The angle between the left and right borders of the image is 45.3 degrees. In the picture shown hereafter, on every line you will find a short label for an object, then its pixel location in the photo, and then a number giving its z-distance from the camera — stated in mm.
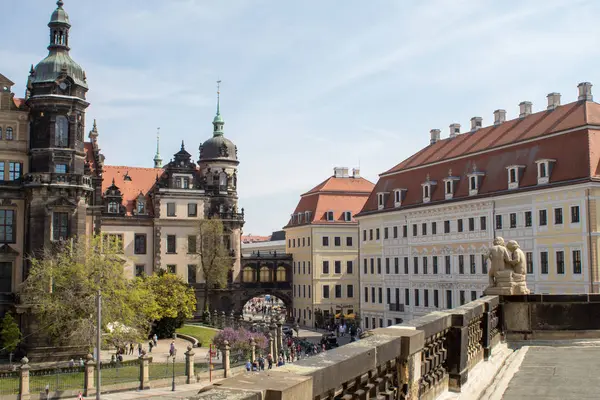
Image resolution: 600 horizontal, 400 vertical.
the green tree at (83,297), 42594
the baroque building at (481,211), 43938
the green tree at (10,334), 45722
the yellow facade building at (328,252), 80625
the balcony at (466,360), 5504
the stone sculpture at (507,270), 18047
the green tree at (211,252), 74188
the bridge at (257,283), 77062
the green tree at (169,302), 57719
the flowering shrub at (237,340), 48438
